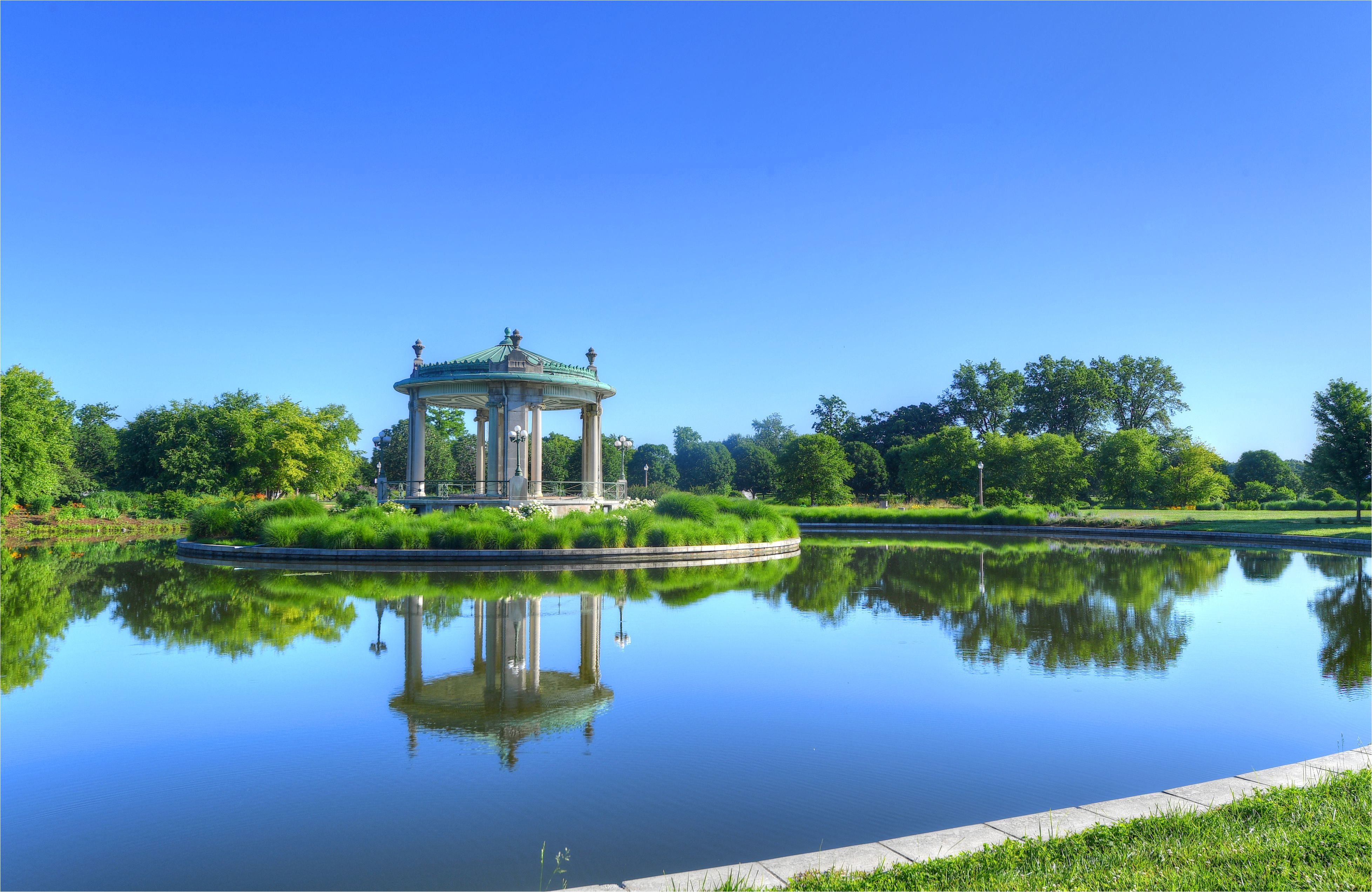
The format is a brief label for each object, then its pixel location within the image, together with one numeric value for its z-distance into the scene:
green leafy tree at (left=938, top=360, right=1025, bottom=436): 69.31
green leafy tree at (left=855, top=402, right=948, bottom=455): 73.31
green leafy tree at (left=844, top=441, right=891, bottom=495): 65.12
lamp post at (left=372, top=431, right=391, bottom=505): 28.72
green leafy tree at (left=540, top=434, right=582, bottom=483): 67.25
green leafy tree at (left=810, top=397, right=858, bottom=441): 76.06
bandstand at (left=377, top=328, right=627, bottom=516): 27.33
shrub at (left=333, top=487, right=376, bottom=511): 39.91
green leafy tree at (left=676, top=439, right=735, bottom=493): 76.50
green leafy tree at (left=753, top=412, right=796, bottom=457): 85.31
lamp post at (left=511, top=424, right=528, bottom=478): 26.92
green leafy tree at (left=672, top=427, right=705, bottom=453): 83.38
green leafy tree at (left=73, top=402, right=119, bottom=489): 50.88
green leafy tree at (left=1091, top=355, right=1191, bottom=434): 65.19
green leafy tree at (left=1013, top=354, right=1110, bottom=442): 64.94
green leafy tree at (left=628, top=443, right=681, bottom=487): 76.88
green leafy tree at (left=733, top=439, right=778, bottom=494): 72.81
